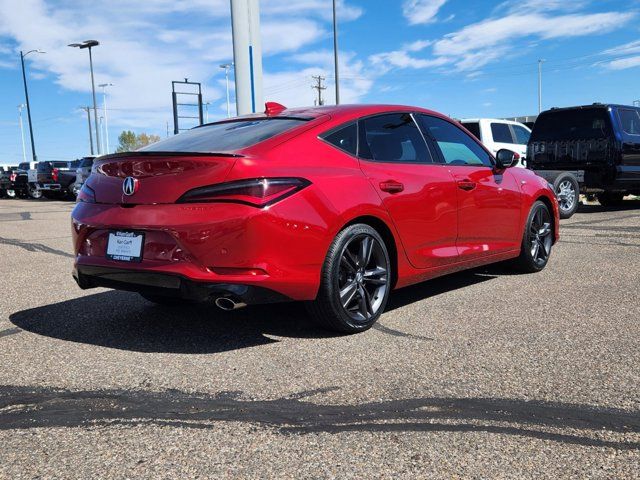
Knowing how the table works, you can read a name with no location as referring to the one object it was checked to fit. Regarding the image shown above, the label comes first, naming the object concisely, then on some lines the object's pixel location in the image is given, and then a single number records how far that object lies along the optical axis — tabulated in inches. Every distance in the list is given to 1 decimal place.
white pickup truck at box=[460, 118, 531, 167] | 567.8
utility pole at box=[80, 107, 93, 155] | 1957.4
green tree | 3863.2
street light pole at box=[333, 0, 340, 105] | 1175.0
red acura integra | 131.5
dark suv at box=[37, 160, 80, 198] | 995.3
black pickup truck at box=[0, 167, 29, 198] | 1174.3
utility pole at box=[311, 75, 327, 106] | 2453.2
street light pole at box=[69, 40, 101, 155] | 1483.8
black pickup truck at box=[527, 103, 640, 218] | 431.2
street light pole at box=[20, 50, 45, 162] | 1498.5
